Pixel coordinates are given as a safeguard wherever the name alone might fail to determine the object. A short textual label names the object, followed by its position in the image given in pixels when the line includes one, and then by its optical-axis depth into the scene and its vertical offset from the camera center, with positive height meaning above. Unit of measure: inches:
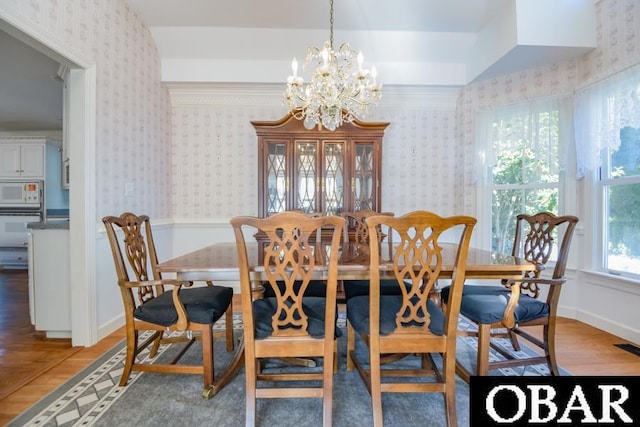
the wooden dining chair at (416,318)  49.3 -19.3
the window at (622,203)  95.3 +2.0
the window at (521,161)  115.3 +19.4
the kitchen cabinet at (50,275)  89.7 -18.6
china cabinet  126.9 +18.3
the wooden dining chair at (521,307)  62.7 -21.0
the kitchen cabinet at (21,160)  201.6 +34.4
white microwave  196.7 +11.7
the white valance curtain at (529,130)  112.0 +32.0
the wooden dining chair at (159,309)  62.8 -20.7
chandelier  79.3 +32.6
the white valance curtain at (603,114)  91.2 +30.4
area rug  56.7 -38.5
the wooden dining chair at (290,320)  48.2 -19.3
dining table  58.1 -11.1
